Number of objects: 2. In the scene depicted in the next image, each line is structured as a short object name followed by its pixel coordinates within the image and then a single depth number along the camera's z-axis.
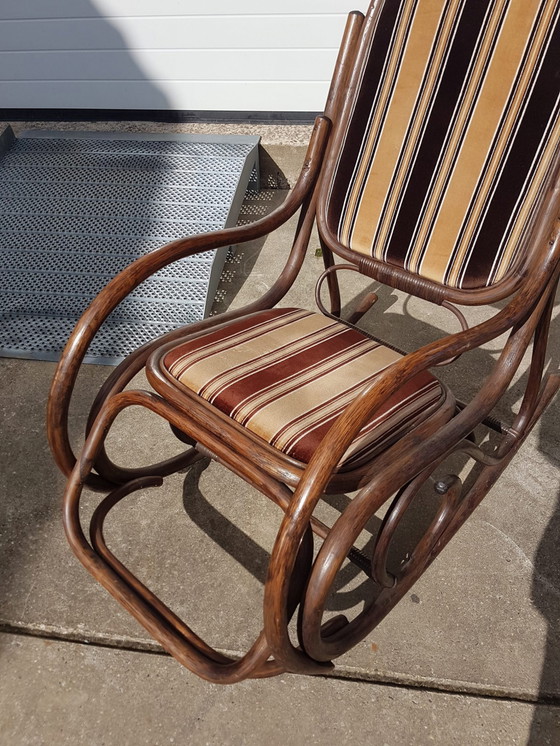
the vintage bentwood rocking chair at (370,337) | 1.20
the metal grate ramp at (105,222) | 2.33
